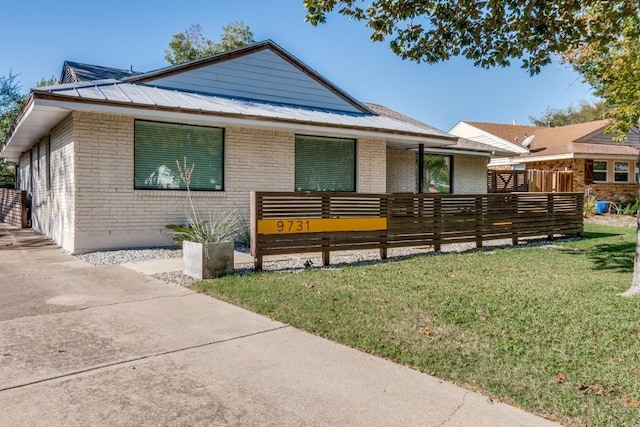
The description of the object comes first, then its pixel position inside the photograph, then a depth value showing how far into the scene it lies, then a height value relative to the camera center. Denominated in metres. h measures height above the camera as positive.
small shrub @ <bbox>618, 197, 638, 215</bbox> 23.34 -0.25
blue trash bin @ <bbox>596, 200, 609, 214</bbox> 23.34 -0.20
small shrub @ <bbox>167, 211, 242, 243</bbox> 7.38 -0.48
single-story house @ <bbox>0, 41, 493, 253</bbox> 9.74 +1.57
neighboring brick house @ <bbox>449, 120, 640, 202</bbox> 24.98 +2.54
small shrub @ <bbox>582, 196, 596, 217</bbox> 22.34 -0.24
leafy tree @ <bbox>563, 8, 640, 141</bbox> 15.12 +4.49
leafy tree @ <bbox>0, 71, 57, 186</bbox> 28.81 +6.53
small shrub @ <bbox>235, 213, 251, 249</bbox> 11.52 -0.79
